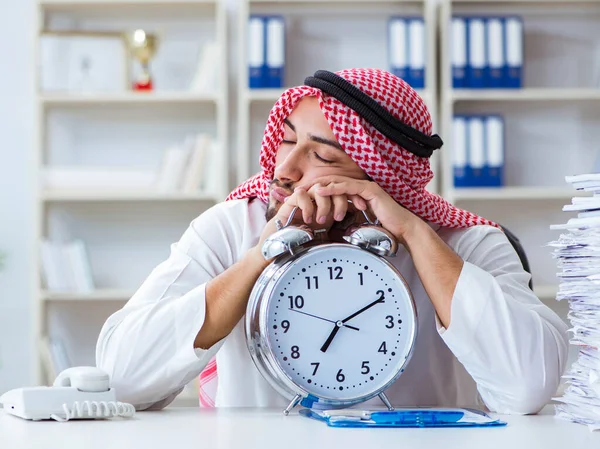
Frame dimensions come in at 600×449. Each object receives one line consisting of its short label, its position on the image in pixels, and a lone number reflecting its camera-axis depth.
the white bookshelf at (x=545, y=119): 4.23
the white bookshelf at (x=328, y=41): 4.24
